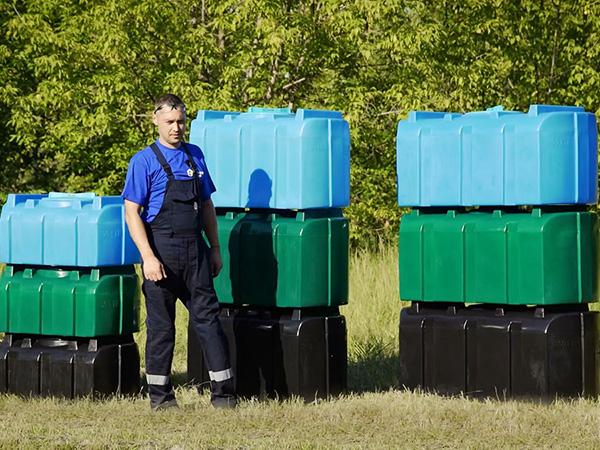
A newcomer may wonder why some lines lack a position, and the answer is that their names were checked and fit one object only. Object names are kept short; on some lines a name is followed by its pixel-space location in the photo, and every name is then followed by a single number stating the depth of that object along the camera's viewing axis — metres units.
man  13.41
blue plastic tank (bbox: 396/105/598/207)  13.77
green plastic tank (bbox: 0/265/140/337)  14.45
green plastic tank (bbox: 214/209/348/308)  14.24
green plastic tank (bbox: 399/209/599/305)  13.75
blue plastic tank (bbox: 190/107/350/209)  14.24
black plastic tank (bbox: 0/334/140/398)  14.47
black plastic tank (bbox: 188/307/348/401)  14.23
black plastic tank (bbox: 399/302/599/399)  13.72
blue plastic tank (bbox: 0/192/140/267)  14.41
